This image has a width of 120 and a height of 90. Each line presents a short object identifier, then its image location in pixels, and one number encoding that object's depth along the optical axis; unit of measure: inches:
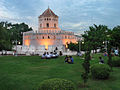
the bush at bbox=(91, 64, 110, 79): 341.4
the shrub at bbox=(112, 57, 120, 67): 535.3
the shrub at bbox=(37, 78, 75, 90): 169.0
